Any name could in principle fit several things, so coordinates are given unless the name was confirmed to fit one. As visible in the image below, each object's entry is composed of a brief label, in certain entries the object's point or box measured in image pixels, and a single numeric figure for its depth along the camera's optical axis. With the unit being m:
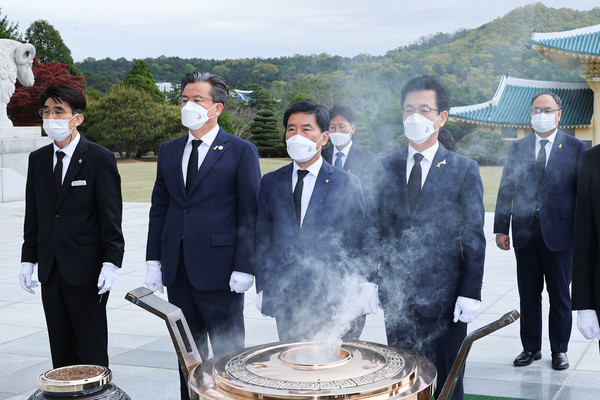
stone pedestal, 14.50
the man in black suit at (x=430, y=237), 2.75
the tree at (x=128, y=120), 32.00
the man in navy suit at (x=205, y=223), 3.11
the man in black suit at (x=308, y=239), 2.84
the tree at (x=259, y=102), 30.94
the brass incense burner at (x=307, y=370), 1.84
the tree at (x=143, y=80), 34.69
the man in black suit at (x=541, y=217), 3.94
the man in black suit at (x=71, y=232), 3.25
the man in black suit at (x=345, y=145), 4.60
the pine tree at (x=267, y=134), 31.39
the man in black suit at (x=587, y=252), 2.49
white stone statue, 14.93
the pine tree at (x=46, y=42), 37.31
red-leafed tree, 28.12
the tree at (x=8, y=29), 32.56
